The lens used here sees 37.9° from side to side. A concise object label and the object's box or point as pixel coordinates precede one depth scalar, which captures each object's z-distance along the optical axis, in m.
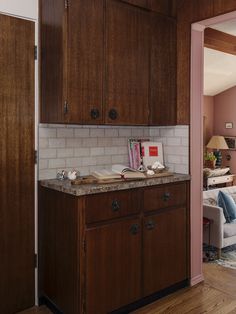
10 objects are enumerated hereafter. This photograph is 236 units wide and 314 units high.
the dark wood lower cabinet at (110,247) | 2.33
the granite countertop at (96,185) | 2.28
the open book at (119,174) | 2.64
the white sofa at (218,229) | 3.88
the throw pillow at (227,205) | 4.19
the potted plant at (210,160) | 7.28
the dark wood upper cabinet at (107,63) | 2.43
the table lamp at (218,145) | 7.48
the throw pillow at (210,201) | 4.26
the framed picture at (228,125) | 7.83
